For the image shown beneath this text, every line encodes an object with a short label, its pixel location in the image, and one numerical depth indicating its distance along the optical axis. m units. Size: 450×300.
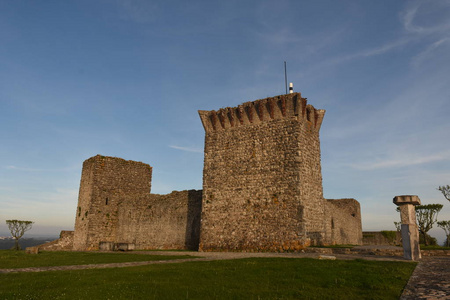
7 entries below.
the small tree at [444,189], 25.86
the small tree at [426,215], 29.83
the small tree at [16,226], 35.96
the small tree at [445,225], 29.45
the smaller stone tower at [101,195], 23.28
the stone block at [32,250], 17.52
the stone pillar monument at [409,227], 10.14
